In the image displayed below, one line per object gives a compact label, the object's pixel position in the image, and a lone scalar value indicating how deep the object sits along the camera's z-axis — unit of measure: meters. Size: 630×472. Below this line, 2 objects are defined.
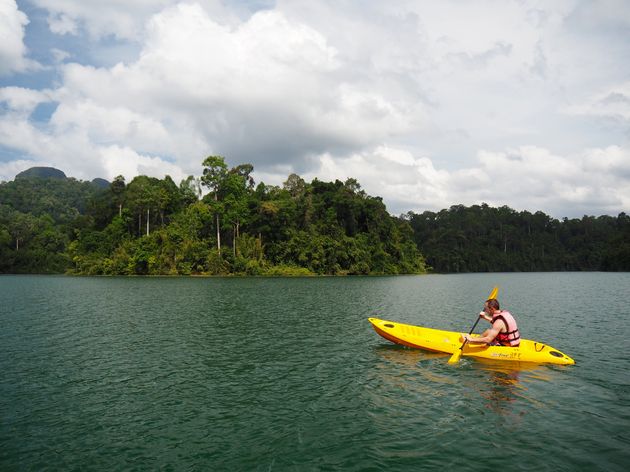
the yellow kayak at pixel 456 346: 14.14
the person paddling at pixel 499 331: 14.45
